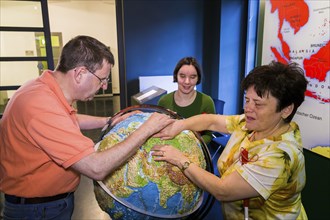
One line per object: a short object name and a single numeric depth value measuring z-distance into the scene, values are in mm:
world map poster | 2109
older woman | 1031
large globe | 992
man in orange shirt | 1011
